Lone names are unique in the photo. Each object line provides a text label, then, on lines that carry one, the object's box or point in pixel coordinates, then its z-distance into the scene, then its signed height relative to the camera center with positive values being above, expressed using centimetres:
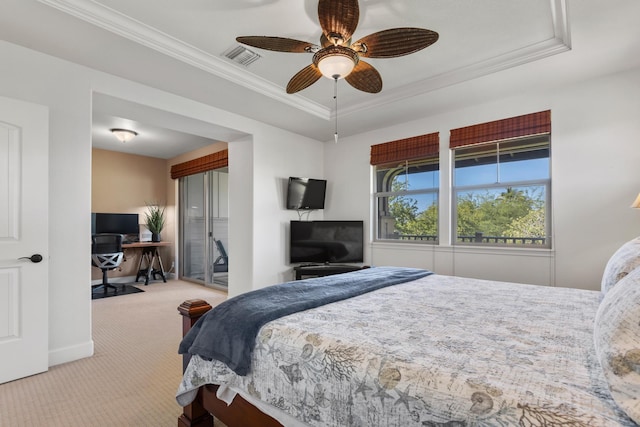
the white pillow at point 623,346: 75 -34
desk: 615 -92
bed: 82 -48
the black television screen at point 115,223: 576 -15
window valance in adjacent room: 546 +91
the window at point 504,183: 341 +35
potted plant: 652 -14
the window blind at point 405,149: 407 +86
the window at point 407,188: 420 +36
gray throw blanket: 139 -47
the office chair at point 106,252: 509 -59
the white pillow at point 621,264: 160 -26
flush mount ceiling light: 489 +123
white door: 233 -17
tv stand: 440 -75
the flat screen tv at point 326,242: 465 -39
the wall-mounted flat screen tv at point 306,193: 468 +32
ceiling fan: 185 +108
